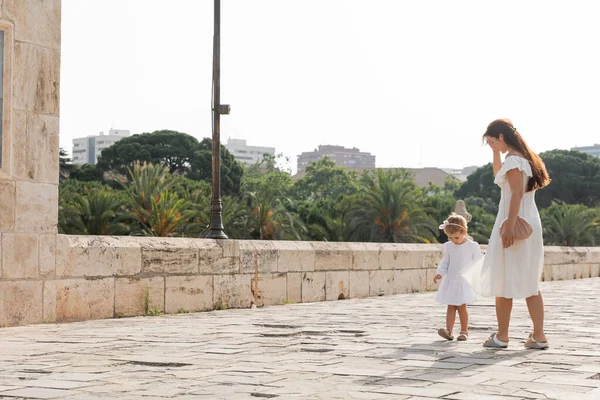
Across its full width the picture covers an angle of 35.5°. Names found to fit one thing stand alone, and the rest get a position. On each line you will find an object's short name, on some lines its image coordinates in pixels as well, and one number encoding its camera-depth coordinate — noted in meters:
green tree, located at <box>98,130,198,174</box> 73.75
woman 6.43
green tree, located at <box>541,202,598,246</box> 37.78
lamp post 12.17
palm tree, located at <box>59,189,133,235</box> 22.00
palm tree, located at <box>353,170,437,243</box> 31.33
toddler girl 7.50
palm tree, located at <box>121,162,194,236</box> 19.81
